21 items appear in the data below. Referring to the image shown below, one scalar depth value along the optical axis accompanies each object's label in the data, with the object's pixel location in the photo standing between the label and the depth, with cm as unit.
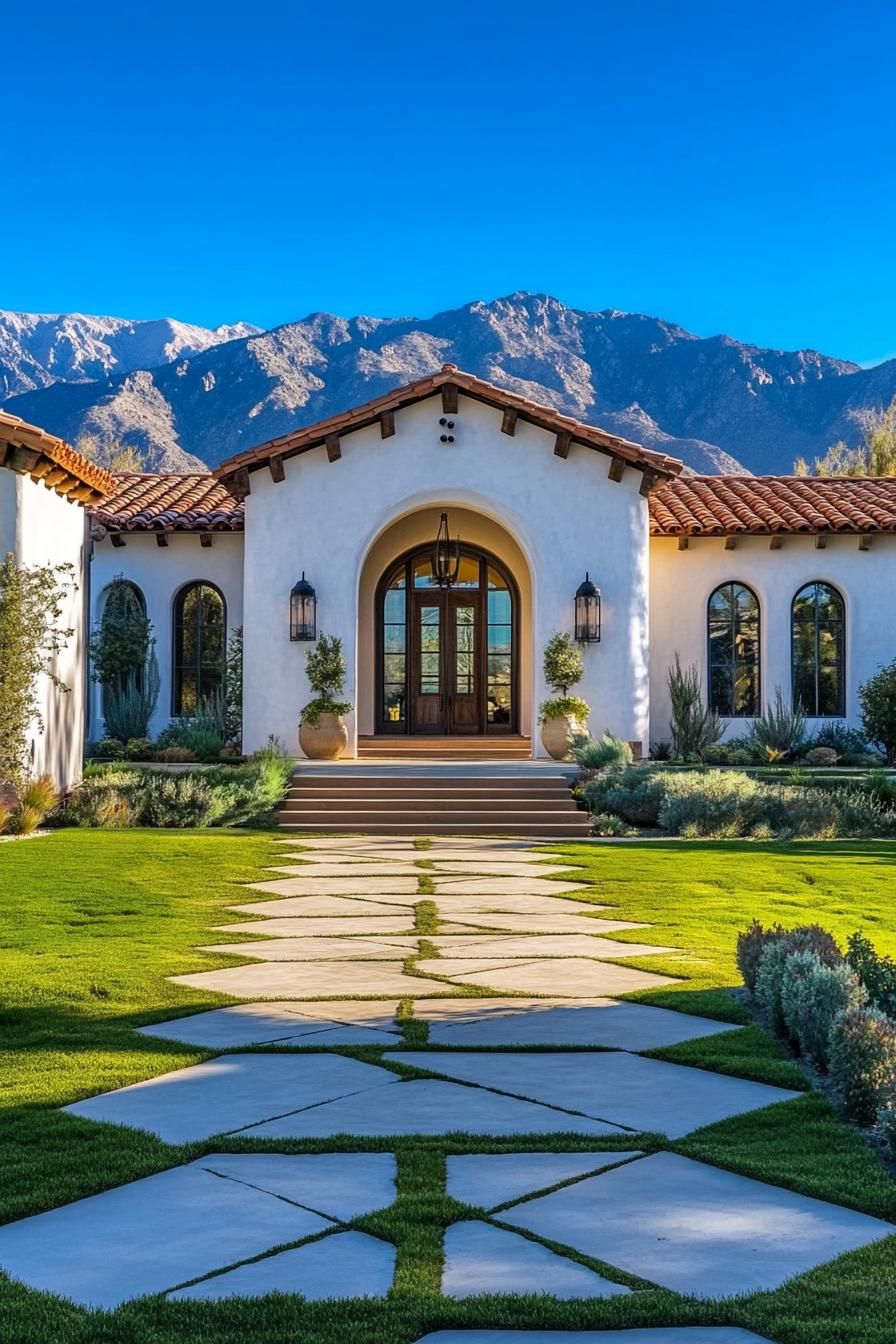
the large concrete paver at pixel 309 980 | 686
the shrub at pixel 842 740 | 2105
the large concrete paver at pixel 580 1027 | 584
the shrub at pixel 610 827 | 1549
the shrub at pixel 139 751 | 2019
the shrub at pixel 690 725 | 2108
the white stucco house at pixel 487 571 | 2014
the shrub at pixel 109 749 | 2055
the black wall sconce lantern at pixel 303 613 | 1989
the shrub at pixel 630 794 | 1597
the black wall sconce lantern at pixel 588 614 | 1995
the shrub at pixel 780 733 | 2103
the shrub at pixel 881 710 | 2097
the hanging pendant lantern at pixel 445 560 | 2161
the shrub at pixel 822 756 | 2045
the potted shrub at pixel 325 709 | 1923
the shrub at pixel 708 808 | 1529
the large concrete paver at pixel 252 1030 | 582
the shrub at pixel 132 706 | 2198
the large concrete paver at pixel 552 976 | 697
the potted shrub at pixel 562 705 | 1923
